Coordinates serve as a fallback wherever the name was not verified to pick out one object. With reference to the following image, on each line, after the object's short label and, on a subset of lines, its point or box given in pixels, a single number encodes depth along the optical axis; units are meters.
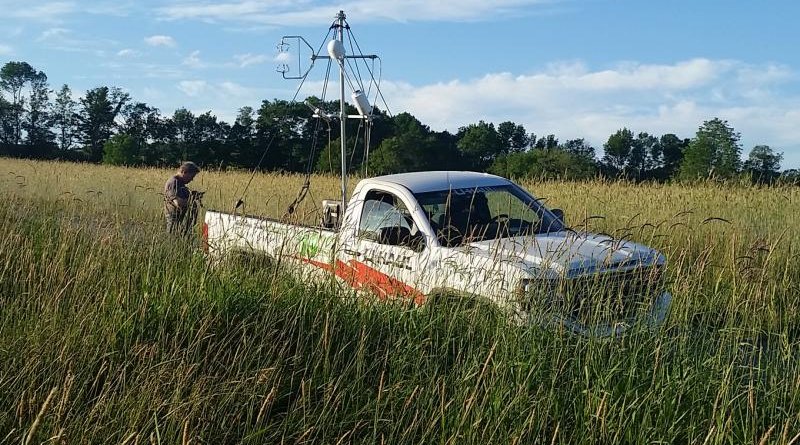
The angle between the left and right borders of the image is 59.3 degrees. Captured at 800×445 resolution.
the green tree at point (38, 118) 79.81
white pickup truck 4.61
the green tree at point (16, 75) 89.38
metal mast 8.42
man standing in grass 9.73
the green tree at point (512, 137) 80.09
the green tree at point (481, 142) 70.06
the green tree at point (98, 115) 82.69
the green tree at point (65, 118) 83.31
